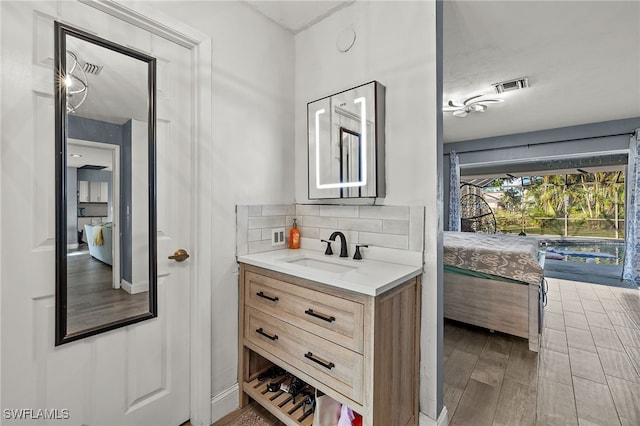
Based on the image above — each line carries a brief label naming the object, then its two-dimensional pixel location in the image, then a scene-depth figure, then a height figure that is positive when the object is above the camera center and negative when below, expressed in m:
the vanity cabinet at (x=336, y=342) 1.21 -0.66
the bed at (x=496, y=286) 2.53 -0.74
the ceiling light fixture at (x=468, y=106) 3.53 +1.41
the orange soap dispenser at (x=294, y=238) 2.12 -0.21
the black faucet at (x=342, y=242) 1.81 -0.20
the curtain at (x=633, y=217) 4.33 -0.09
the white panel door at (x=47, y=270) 1.12 -0.25
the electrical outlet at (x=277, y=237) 2.05 -0.19
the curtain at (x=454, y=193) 6.07 +0.40
